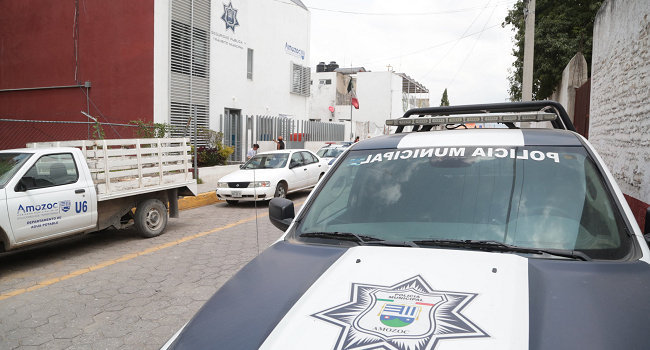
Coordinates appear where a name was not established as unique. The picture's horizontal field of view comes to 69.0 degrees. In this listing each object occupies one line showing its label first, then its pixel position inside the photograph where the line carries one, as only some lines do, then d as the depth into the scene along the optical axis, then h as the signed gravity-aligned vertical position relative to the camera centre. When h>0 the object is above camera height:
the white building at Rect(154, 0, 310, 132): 17.80 +3.67
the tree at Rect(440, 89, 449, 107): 82.89 +8.28
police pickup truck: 1.67 -0.52
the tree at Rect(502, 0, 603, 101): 19.59 +4.74
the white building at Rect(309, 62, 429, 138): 49.91 +5.55
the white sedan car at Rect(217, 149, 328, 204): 12.15 -0.93
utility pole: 14.07 +2.83
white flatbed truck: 6.21 -0.76
